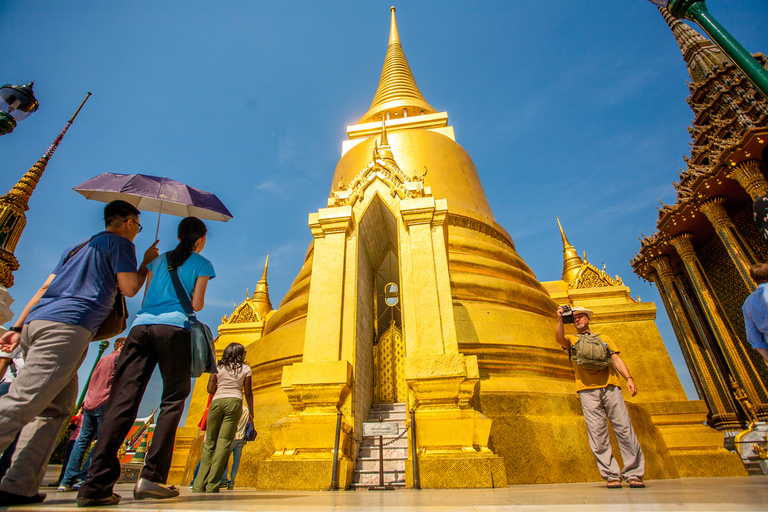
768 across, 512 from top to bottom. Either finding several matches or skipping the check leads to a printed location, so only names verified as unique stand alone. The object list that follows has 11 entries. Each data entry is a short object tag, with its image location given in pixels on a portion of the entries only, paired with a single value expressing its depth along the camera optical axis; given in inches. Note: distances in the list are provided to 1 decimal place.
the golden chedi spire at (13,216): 373.7
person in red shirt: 146.1
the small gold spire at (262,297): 570.2
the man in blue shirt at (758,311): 126.1
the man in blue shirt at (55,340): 69.1
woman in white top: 137.2
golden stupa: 153.3
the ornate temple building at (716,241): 490.6
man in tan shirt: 116.3
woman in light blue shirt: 73.7
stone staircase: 155.2
